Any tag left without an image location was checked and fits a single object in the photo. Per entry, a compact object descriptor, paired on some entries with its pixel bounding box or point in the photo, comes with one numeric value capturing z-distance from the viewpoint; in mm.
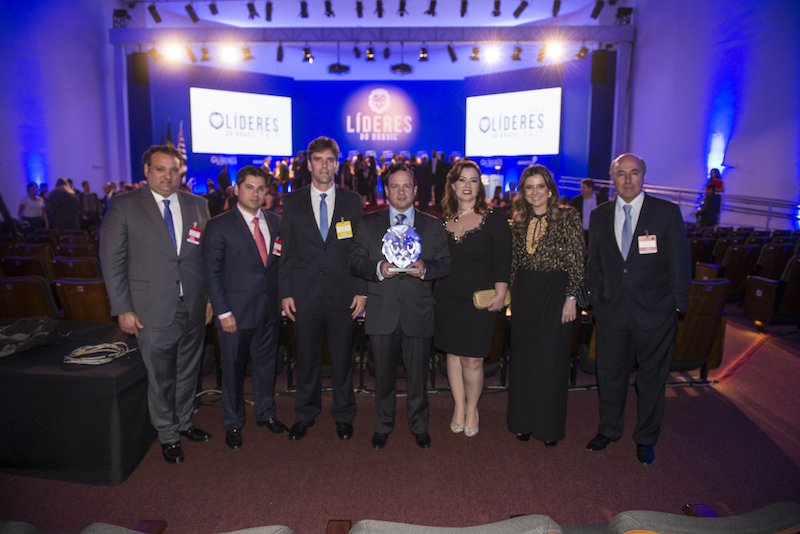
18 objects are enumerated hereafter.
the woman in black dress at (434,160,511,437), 3188
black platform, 2812
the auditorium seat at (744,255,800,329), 5336
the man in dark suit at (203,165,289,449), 3178
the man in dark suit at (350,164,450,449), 3141
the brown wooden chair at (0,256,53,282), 5207
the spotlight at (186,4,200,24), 15768
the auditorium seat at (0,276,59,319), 3908
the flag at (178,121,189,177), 16941
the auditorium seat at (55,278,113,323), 3943
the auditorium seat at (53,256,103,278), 5090
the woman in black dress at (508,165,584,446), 3158
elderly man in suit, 3082
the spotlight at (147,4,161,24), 16203
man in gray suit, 2988
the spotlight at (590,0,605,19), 15361
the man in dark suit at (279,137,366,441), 3320
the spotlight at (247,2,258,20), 14463
